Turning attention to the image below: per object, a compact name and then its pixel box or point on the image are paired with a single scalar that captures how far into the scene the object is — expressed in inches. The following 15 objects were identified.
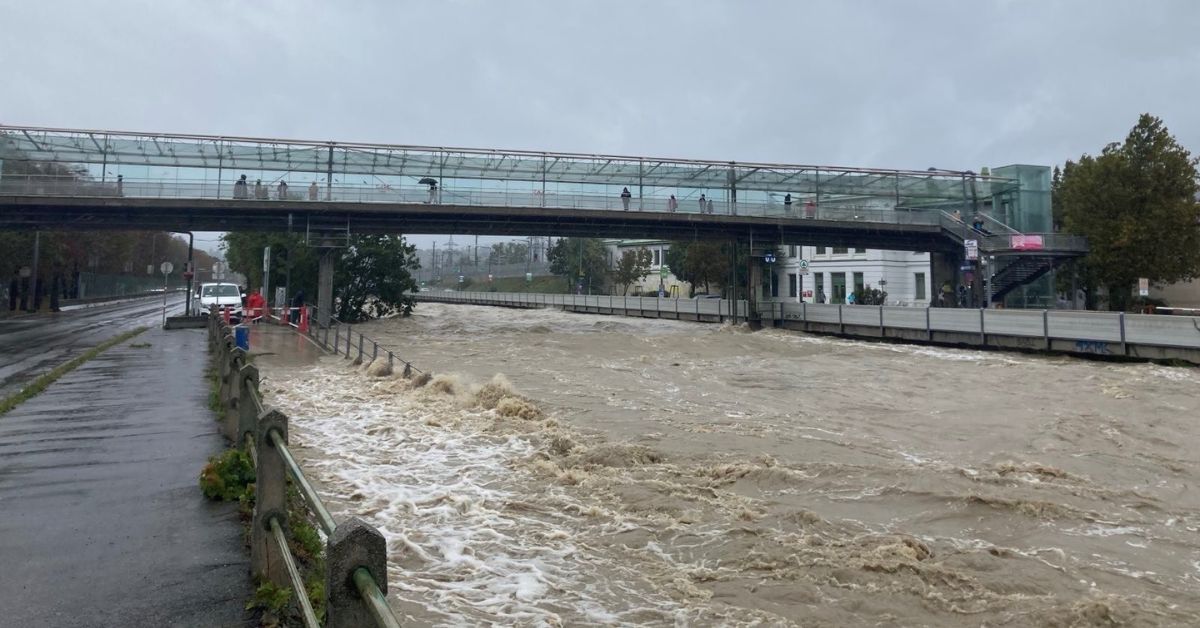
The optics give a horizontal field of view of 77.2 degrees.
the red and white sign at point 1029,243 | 1628.9
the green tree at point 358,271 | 1825.8
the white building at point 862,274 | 2576.3
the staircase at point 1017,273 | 1747.4
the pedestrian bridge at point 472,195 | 1486.2
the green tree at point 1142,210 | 1544.0
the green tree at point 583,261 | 3841.0
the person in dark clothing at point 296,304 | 1474.4
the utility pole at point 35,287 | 1693.5
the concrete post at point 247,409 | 258.1
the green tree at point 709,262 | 2768.2
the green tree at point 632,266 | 3390.7
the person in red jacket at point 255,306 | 1304.0
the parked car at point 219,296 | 1401.3
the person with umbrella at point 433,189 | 1601.9
